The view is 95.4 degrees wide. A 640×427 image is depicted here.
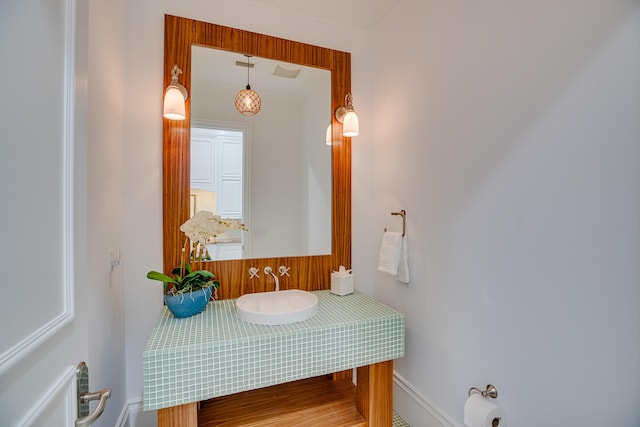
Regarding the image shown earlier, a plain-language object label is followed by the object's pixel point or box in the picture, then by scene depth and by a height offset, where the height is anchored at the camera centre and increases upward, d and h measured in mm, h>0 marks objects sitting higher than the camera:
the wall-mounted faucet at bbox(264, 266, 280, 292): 1898 -411
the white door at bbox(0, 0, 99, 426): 468 -2
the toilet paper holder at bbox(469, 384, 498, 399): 1257 -793
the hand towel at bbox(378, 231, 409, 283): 1784 -295
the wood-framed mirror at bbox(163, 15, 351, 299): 1715 +288
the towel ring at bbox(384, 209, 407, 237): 1835 -66
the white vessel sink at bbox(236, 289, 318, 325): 1423 -528
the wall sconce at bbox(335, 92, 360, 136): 1932 +592
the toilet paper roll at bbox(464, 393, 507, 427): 1165 -830
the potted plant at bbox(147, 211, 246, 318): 1459 -375
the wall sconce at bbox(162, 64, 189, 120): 1594 +591
